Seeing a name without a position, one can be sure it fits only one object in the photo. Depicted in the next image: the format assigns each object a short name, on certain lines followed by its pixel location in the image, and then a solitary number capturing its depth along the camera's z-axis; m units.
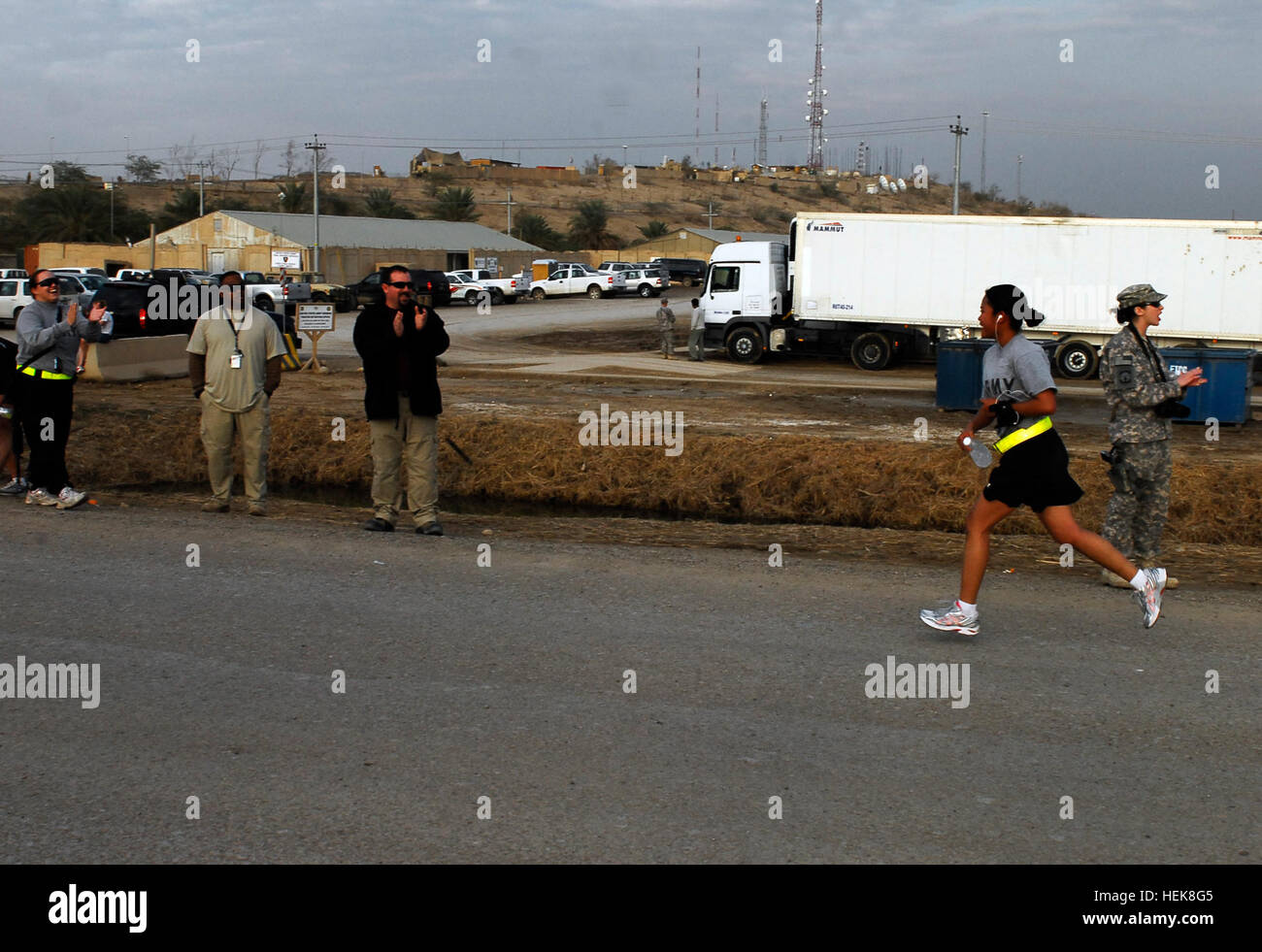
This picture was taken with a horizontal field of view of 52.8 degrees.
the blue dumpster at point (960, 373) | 21.06
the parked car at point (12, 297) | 39.34
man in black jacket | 9.43
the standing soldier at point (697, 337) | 31.80
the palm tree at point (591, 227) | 100.25
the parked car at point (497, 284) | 56.19
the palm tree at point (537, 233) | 99.06
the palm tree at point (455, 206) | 96.31
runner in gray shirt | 6.66
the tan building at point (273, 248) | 67.31
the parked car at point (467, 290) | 55.53
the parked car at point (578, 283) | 60.56
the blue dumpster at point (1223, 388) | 19.73
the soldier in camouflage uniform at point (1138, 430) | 7.88
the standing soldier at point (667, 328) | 32.38
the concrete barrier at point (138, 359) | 23.81
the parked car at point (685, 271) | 73.62
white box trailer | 27.17
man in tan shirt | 10.11
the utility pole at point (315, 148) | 71.16
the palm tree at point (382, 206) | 97.94
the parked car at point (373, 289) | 48.44
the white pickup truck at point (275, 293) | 43.47
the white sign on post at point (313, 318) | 26.95
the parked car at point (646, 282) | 61.91
